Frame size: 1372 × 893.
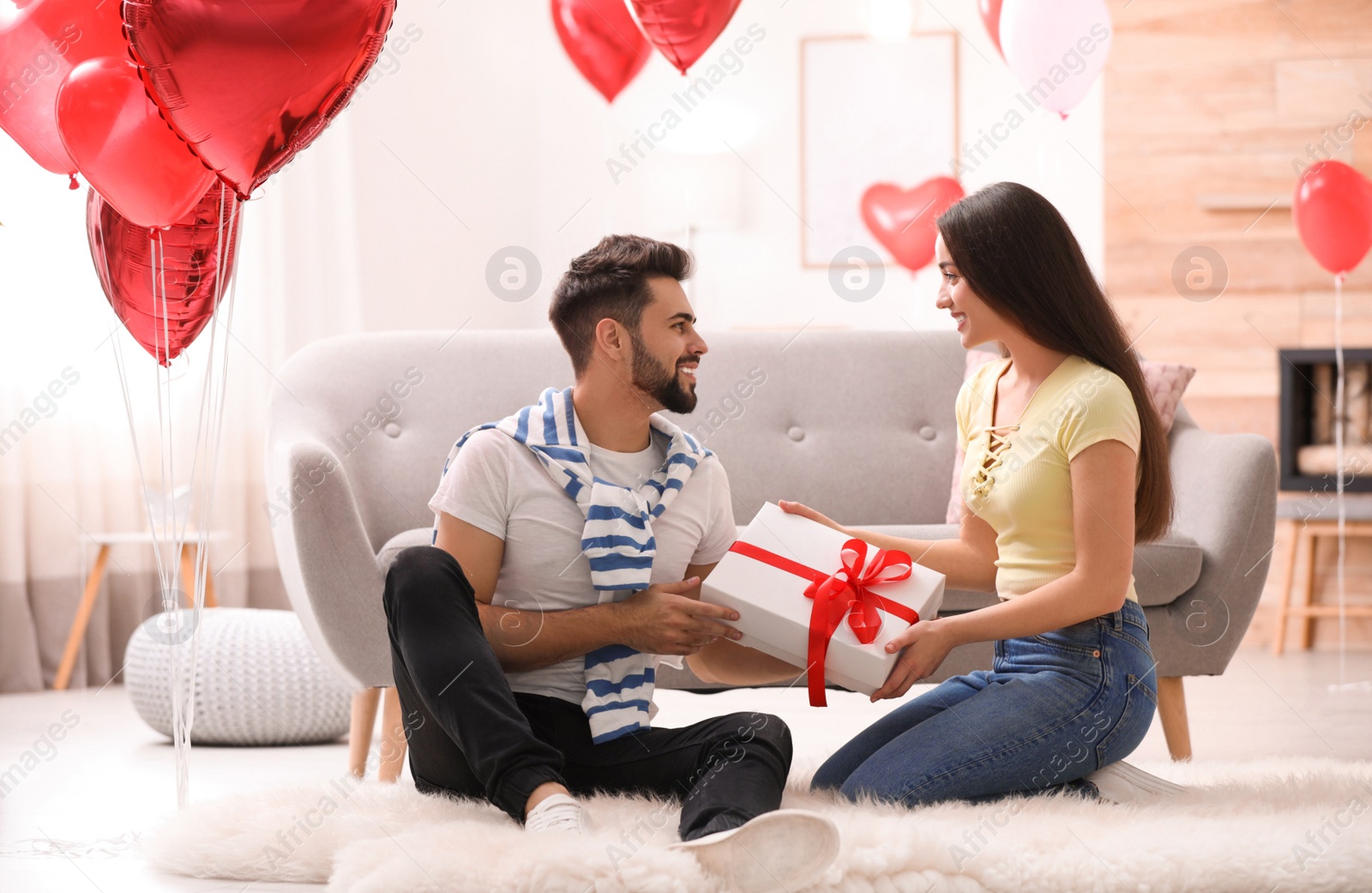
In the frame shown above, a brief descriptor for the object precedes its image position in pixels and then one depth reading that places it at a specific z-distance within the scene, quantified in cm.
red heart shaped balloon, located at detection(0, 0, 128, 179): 201
